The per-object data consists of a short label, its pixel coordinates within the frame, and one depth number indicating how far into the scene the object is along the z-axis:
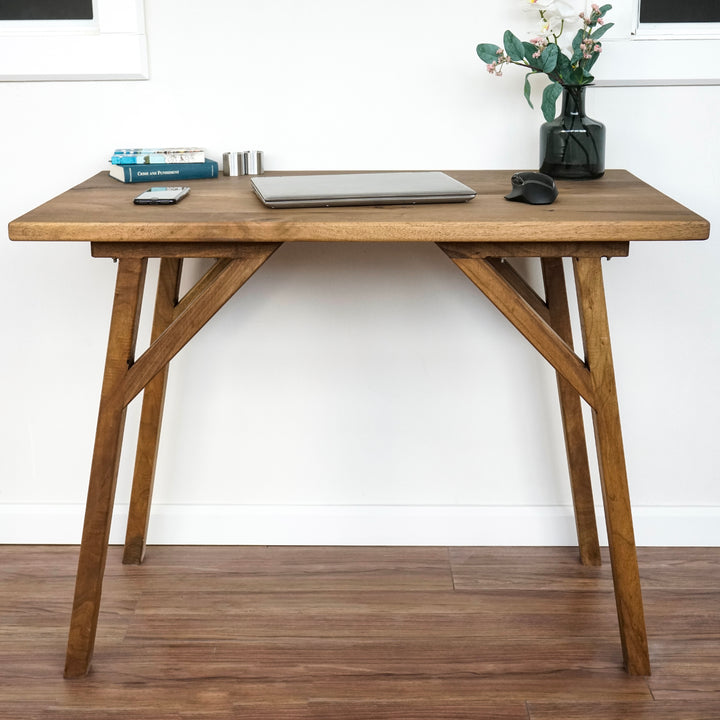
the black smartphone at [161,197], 1.54
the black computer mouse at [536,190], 1.52
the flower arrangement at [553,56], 1.70
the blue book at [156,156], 1.75
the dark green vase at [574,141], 1.73
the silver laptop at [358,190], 1.49
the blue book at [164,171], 1.75
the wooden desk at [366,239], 1.41
